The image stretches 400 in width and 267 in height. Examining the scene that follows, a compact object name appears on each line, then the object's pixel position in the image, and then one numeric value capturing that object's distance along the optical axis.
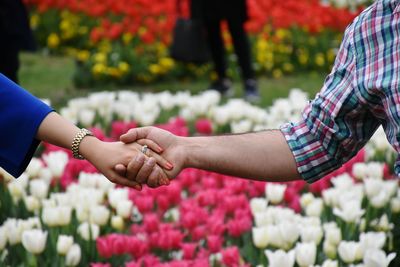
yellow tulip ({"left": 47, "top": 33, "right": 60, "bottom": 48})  13.65
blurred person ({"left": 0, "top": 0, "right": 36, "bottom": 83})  7.03
